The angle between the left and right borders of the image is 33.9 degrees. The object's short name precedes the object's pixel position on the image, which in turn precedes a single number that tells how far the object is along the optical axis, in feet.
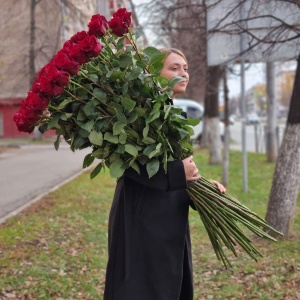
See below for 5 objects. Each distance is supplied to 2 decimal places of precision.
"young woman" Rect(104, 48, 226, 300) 8.25
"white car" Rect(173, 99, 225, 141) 104.42
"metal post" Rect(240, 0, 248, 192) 32.10
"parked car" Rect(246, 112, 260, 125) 215.10
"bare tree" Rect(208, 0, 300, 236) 18.49
